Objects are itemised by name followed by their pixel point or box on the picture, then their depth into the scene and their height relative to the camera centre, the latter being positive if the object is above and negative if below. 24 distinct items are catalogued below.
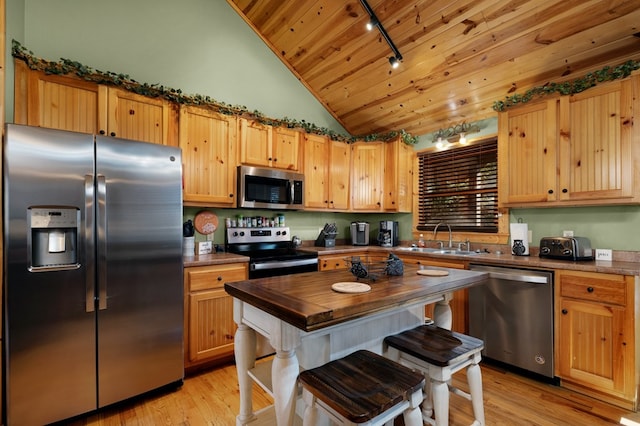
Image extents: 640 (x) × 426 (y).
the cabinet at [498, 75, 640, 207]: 2.21 +0.54
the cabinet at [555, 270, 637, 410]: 1.96 -0.88
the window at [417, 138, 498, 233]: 3.24 +0.31
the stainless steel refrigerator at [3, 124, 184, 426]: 1.68 -0.38
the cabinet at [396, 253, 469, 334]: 2.75 -0.90
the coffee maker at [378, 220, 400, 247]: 3.93 -0.29
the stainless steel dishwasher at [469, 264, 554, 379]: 2.29 -0.88
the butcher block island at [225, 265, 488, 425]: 1.15 -0.48
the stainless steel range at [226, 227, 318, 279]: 2.78 -0.43
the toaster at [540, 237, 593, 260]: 2.39 -0.30
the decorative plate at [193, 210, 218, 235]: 3.03 -0.09
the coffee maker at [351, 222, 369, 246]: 4.01 -0.28
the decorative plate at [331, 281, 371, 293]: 1.36 -0.36
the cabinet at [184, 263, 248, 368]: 2.40 -0.86
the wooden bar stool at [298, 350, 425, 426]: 1.04 -0.69
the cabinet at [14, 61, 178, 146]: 2.11 +0.84
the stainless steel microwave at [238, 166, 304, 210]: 3.02 +0.28
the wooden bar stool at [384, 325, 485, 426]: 1.40 -0.73
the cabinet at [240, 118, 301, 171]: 3.09 +0.76
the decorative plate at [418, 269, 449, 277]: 1.79 -0.38
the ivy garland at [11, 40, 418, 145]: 2.10 +1.08
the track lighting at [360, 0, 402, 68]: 2.53 +1.68
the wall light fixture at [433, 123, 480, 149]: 3.38 +0.97
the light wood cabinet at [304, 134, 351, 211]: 3.62 +0.53
